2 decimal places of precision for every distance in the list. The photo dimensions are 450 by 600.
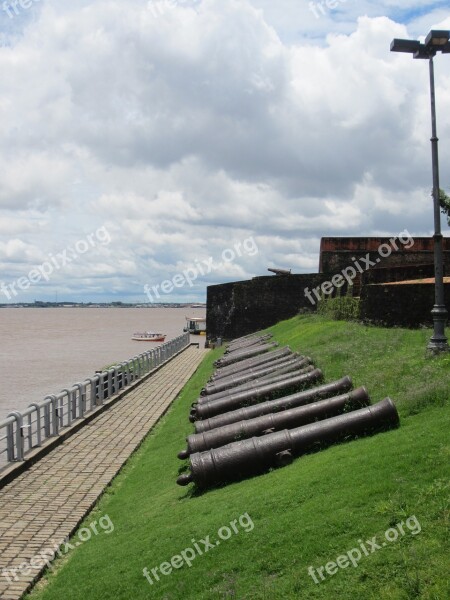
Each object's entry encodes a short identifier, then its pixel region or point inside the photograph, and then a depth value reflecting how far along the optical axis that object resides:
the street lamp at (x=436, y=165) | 10.64
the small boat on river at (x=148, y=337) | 68.25
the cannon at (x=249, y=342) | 25.64
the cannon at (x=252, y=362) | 16.56
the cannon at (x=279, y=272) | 36.89
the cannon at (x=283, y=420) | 8.37
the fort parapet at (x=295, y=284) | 21.66
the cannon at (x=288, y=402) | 9.54
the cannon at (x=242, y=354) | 20.81
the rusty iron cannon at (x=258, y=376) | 12.94
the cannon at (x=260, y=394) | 11.49
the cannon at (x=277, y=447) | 7.36
